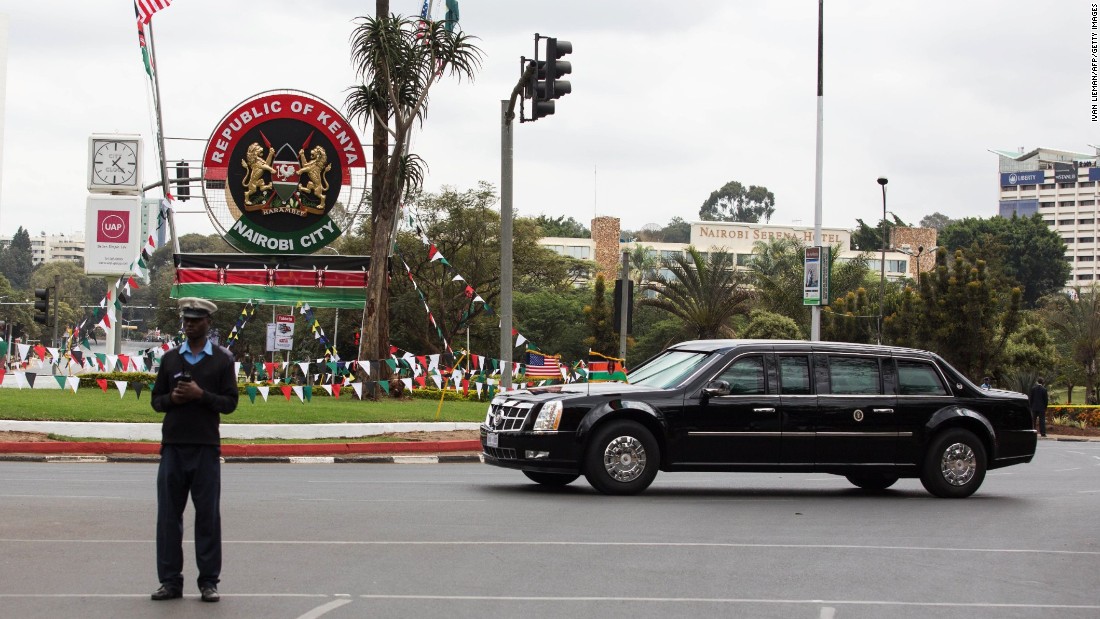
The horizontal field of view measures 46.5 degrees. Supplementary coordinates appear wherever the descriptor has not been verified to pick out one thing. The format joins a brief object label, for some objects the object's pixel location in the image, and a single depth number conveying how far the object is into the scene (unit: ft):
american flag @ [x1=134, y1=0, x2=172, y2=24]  110.01
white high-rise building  526.57
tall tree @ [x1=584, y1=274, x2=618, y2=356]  184.49
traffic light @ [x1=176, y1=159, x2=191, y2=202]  106.93
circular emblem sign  103.24
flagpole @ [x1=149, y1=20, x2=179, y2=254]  105.60
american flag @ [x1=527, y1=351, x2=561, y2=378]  131.13
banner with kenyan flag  103.35
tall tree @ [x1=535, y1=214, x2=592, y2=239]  389.80
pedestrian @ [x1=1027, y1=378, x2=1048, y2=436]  114.42
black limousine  43.62
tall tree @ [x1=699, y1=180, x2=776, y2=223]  637.71
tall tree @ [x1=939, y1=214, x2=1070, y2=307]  399.85
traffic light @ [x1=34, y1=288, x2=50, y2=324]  120.47
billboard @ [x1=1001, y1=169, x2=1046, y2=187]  544.05
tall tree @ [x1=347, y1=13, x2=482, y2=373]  94.27
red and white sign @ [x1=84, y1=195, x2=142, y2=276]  161.99
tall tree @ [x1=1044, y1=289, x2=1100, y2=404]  159.53
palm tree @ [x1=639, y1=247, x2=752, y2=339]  145.18
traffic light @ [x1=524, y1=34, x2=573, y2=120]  63.31
